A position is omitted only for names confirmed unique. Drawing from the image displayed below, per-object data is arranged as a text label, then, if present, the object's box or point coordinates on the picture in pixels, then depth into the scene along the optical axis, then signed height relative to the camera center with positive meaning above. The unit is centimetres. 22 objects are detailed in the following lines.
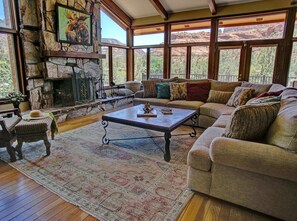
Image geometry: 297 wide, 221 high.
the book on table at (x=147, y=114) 310 -62
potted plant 360 -44
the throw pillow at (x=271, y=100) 218 -27
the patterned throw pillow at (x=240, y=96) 367 -39
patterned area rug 179 -116
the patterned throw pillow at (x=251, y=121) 168 -40
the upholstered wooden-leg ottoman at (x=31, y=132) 262 -78
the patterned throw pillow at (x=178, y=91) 458 -38
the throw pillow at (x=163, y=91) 475 -39
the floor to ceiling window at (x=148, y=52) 720 +87
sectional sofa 150 -78
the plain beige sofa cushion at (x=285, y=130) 147 -43
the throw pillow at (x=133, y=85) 693 -36
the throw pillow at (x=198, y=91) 446 -37
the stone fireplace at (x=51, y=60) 414 +32
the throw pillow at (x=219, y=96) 414 -45
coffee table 261 -66
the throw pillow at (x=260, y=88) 379 -24
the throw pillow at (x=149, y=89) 498 -36
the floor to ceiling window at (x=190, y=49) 640 +88
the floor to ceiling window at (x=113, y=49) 639 +90
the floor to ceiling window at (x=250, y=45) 544 +87
